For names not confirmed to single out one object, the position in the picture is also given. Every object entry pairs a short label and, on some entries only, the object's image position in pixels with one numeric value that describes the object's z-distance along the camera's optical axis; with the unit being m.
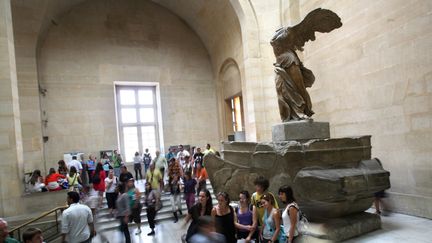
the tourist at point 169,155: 11.88
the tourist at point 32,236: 3.13
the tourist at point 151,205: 5.95
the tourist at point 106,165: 10.08
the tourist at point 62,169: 8.57
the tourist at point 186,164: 9.55
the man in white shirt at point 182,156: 10.33
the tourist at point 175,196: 7.21
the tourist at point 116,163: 10.97
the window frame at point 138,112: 13.53
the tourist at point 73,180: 7.62
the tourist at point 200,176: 7.41
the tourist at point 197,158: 9.27
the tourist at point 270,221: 3.44
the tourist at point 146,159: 12.13
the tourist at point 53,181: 7.32
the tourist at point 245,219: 3.85
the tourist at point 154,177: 7.10
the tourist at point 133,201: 5.16
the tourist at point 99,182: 7.83
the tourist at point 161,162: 8.27
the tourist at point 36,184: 7.28
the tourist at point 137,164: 11.96
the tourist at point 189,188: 6.99
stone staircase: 6.96
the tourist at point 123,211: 4.97
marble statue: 5.29
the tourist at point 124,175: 6.71
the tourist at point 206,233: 2.55
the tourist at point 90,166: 10.44
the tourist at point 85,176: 10.16
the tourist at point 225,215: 3.46
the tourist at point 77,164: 9.54
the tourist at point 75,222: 3.85
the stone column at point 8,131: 6.83
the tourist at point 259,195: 3.87
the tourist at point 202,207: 3.60
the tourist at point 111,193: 7.04
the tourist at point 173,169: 7.96
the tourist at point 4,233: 3.36
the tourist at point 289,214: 3.32
